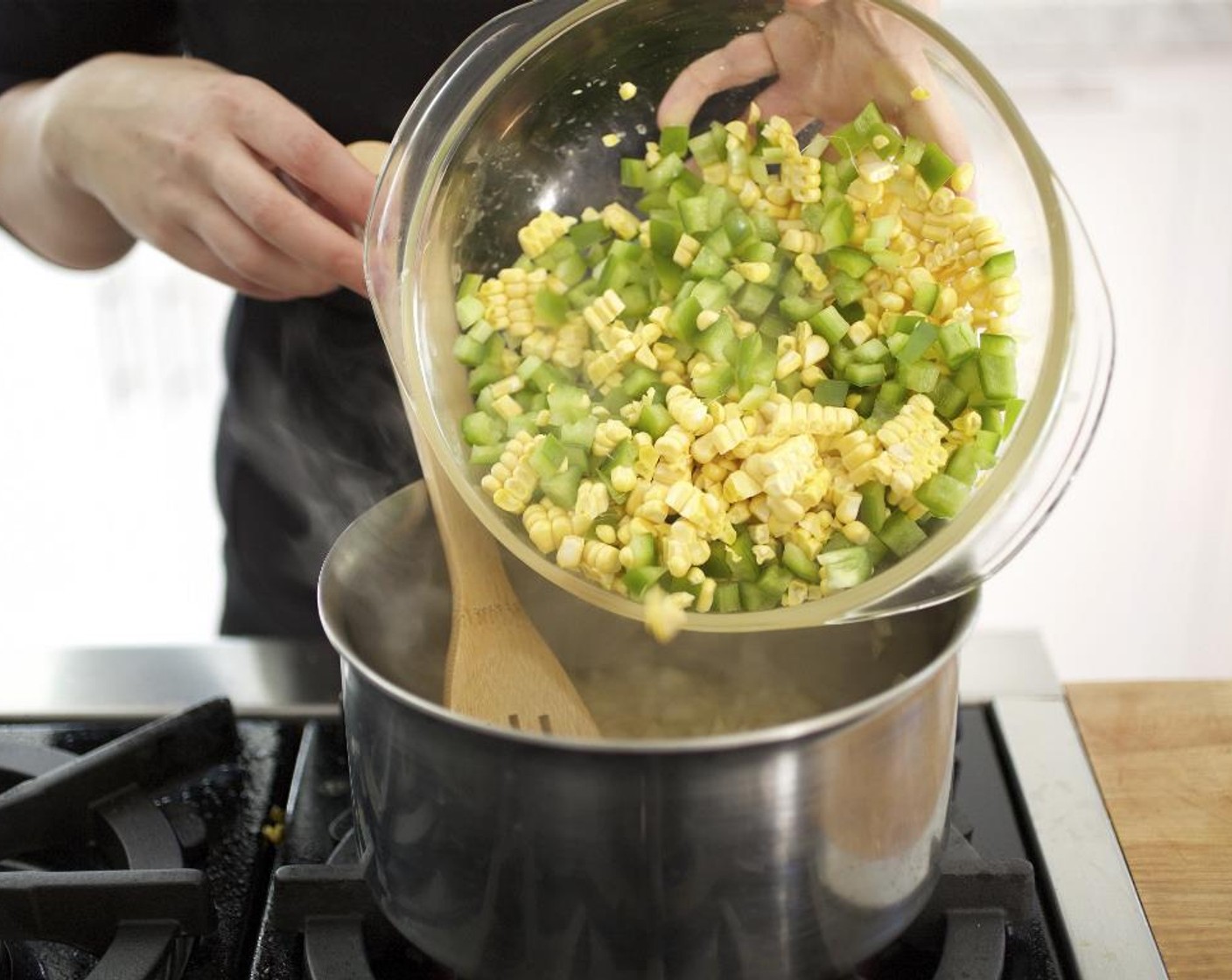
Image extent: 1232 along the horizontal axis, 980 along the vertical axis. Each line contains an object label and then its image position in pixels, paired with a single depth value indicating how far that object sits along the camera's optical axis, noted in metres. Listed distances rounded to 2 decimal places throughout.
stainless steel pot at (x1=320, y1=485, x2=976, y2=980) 0.53
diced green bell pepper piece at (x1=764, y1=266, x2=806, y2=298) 0.77
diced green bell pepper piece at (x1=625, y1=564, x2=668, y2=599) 0.69
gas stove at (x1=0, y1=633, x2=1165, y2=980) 0.67
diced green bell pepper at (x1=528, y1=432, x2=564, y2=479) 0.74
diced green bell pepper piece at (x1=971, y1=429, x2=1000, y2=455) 0.68
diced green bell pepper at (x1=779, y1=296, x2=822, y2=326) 0.76
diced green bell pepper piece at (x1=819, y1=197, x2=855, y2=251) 0.75
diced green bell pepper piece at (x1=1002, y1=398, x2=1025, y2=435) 0.69
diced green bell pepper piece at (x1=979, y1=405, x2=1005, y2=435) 0.69
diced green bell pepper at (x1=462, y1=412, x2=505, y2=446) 0.78
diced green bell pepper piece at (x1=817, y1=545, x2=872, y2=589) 0.68
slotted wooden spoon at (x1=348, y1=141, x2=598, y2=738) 0.72
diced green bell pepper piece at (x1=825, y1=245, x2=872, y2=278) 0.74
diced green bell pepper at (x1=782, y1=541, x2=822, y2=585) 0.70
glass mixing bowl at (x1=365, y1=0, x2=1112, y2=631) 0.65
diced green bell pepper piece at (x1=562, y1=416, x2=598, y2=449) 0.76
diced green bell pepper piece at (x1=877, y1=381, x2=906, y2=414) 0.72
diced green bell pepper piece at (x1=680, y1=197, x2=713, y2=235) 0.79
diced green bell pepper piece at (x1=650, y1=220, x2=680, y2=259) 0.80
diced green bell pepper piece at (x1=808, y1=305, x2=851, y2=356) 0.74
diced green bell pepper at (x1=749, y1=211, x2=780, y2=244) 0.79
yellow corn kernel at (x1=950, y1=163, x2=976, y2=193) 0.72
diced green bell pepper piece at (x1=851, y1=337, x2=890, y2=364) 0.73
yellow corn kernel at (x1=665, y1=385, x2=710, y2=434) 0.72
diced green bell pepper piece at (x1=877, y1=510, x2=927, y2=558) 0.69
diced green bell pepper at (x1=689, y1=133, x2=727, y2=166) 0.81
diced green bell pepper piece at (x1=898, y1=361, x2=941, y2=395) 0.71
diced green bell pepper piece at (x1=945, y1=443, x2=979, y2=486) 0.68
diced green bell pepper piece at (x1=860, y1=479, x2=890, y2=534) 0.69
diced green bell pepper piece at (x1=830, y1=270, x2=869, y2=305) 0.74
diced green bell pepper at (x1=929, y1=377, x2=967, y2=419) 0.71
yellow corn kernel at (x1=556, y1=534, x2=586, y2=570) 0.71
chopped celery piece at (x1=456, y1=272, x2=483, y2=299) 0.84
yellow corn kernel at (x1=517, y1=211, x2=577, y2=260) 0.83
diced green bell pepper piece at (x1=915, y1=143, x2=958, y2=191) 0.72
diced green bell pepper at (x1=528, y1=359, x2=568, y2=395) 0.80
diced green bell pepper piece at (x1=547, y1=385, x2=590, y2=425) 0.77
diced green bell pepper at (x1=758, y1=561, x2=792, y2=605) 0.70
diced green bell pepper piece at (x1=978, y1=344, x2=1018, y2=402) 0.69
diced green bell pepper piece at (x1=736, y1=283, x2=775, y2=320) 0.78
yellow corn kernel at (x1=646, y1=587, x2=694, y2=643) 0.64
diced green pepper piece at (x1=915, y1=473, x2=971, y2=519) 0.67
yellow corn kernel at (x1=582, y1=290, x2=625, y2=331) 0.78
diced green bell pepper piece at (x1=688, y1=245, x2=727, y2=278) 0.77
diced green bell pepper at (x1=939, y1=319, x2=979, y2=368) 0.70
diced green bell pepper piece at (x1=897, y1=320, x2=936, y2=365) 0.70
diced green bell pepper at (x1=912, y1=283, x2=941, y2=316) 0.72
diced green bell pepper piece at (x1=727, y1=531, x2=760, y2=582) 0.72
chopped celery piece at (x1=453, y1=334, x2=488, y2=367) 0.81
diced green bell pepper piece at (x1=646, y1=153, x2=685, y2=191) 0.81
